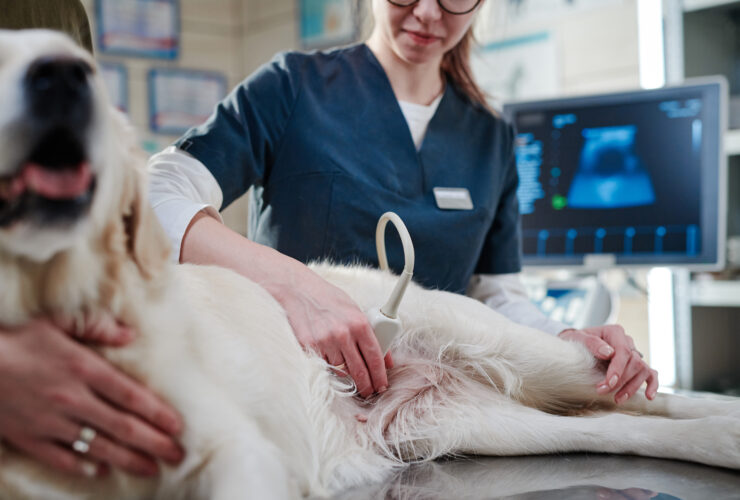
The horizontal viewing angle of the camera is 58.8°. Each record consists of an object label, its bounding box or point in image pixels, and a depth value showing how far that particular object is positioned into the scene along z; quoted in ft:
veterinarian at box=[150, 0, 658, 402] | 3.57
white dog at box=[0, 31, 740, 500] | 1.76
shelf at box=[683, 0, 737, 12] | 6.55
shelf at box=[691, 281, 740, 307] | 6.35
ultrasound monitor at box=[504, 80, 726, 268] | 5.62
